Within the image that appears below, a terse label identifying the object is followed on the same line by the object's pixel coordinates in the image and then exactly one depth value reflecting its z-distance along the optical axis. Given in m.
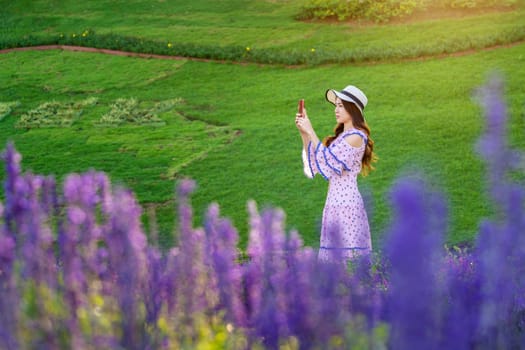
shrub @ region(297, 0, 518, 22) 16.23
